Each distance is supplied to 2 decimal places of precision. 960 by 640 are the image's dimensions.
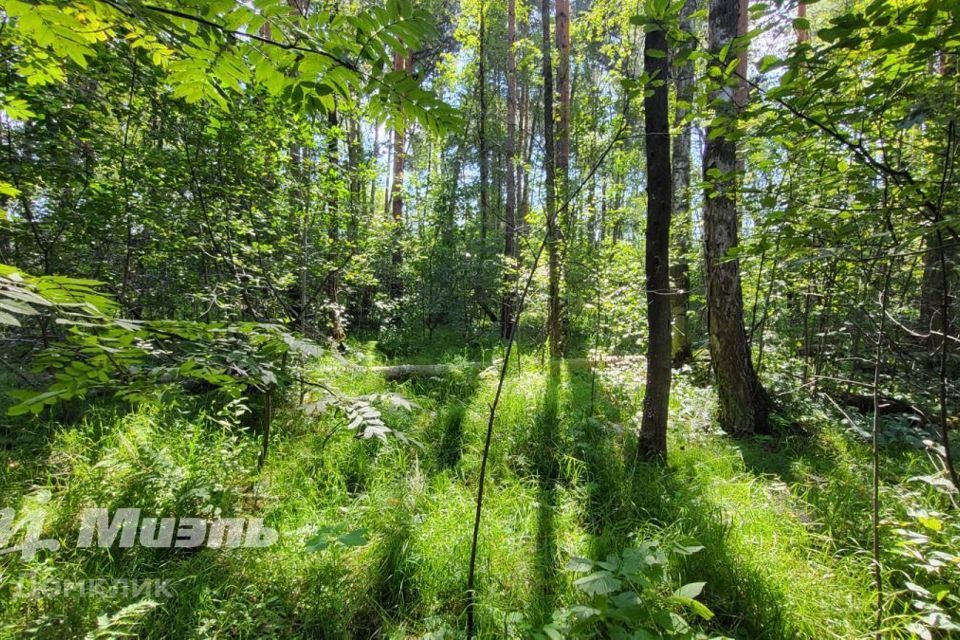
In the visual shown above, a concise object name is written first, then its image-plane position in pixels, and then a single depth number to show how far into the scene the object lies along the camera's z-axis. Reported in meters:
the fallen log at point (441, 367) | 5.48
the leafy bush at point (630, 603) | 1.36
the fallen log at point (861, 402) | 4.43
